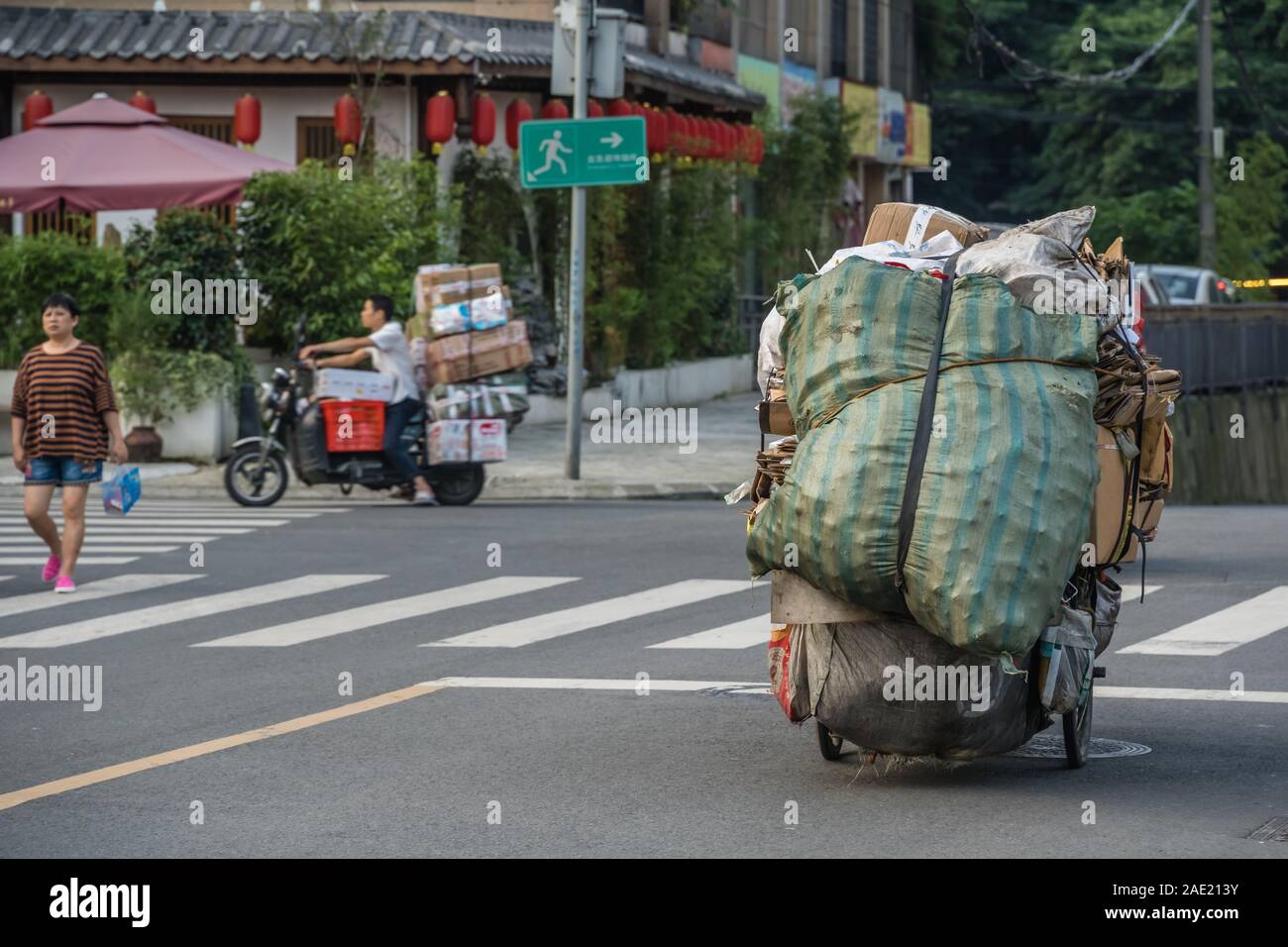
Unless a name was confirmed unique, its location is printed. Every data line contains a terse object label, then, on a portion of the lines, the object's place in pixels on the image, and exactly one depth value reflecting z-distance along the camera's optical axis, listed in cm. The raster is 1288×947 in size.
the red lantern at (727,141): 3142
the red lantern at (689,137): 2990
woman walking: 1368
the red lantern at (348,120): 2628
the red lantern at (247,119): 2661
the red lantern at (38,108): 2684
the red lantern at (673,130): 2948
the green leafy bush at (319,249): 2344
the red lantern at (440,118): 2623
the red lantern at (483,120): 2661
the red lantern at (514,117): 2747
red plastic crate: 1877
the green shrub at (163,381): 2184
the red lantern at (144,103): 2659
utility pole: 3834
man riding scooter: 1878
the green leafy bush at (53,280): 2277
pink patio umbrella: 2236
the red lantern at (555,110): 2764
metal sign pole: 2114
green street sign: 2102
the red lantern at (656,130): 2841
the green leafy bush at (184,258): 2262
